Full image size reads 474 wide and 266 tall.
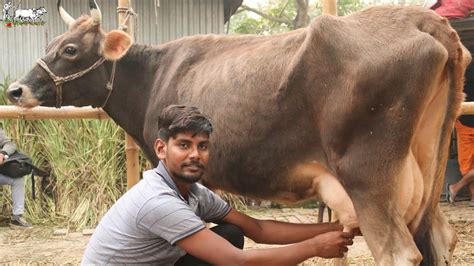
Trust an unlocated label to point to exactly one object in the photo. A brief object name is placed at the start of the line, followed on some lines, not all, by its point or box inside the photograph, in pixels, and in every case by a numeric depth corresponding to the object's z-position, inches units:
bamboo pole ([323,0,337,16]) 166.7
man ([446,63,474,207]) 294.5
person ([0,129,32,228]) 277.9
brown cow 118.9
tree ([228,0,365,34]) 589.9
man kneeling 105.7
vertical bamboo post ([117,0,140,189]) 180.9
